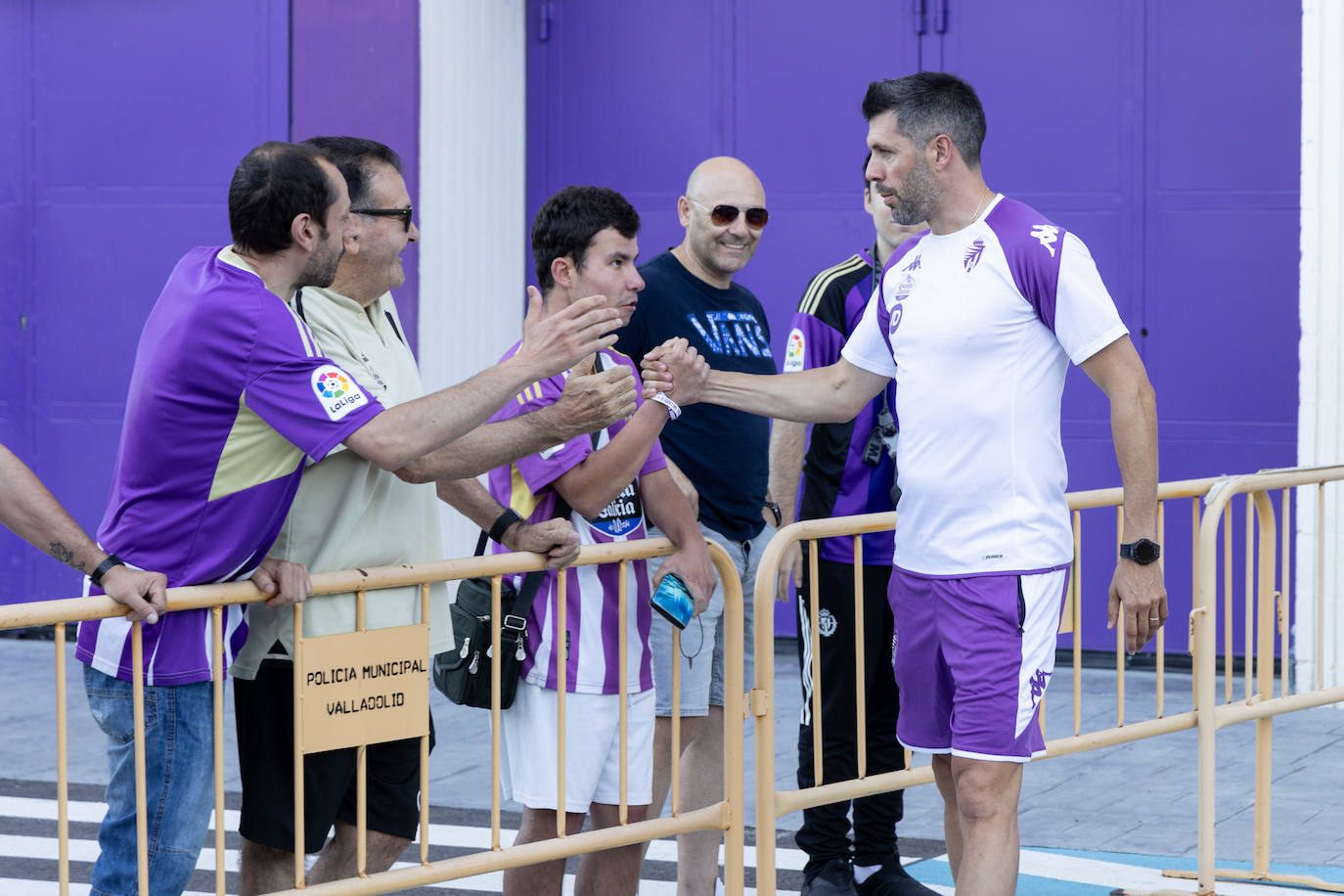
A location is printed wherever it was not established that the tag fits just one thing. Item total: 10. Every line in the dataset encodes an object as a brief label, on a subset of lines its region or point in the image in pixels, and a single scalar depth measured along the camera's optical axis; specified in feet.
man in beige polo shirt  27.27
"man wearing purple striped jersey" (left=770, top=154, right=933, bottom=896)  37.27
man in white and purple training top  28.74
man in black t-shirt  35.22
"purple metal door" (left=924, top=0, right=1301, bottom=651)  58.53
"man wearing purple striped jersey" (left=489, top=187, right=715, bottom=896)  29.42
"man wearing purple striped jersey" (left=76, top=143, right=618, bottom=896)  25.32
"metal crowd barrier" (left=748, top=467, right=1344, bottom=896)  30.99
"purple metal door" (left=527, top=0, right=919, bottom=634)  62.63
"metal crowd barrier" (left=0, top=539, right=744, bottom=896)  24.92
